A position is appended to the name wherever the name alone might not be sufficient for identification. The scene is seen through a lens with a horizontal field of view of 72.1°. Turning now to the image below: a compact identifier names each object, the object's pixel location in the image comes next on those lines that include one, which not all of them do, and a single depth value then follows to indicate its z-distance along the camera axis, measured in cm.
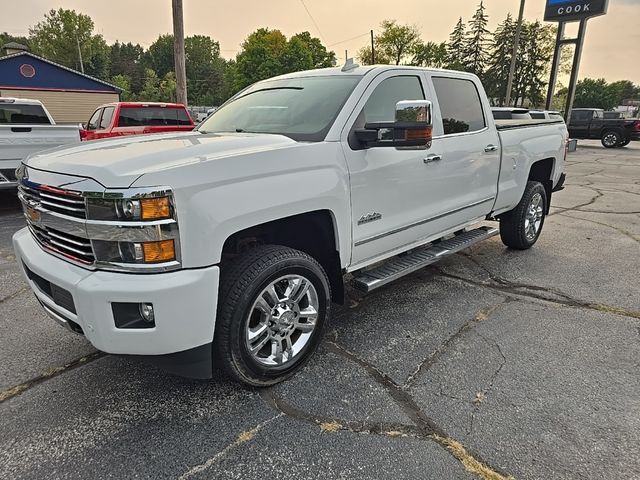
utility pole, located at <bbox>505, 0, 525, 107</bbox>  2340
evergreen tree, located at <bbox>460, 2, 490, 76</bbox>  5725
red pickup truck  1034
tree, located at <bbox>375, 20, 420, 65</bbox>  6169
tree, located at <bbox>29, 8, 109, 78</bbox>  7131
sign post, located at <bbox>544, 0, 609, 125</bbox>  1895
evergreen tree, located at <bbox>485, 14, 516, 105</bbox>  5356
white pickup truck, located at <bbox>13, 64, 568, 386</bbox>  212
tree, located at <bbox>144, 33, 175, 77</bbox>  9819
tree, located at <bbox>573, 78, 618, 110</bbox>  9056
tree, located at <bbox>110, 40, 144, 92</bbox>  9157
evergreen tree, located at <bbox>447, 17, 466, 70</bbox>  5838
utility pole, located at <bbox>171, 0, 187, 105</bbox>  1354
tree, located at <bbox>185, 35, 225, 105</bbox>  9006
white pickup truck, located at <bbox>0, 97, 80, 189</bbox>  693
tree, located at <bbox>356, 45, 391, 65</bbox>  6169
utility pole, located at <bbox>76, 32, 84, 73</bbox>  6706
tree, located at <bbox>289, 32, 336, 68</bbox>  7100
